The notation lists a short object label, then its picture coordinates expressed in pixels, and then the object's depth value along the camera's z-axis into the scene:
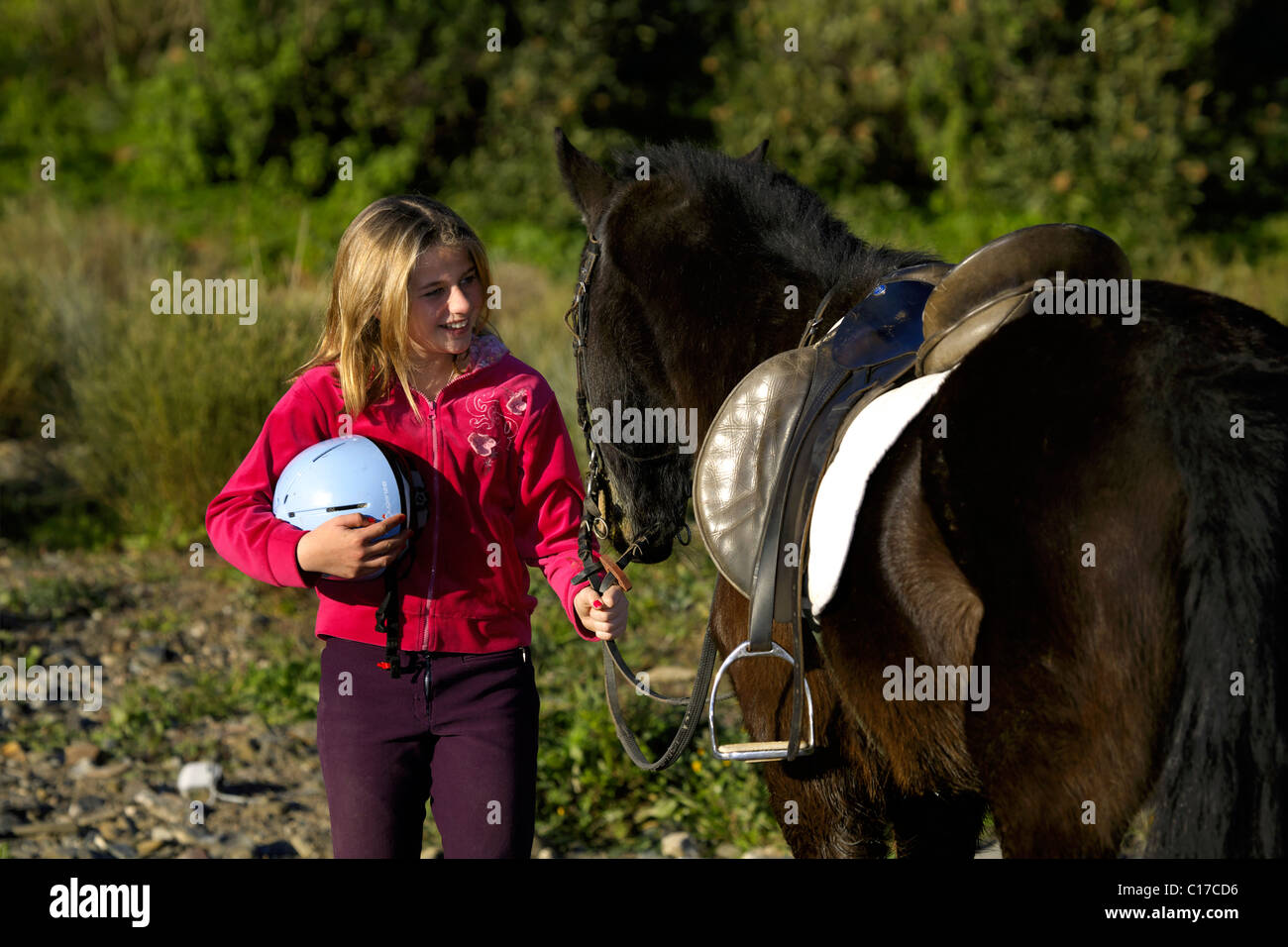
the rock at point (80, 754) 4.55
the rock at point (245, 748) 4.59
